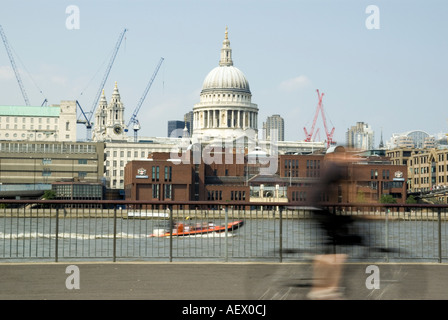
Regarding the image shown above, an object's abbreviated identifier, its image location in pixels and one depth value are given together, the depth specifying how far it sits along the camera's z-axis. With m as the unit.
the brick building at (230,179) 103.88
